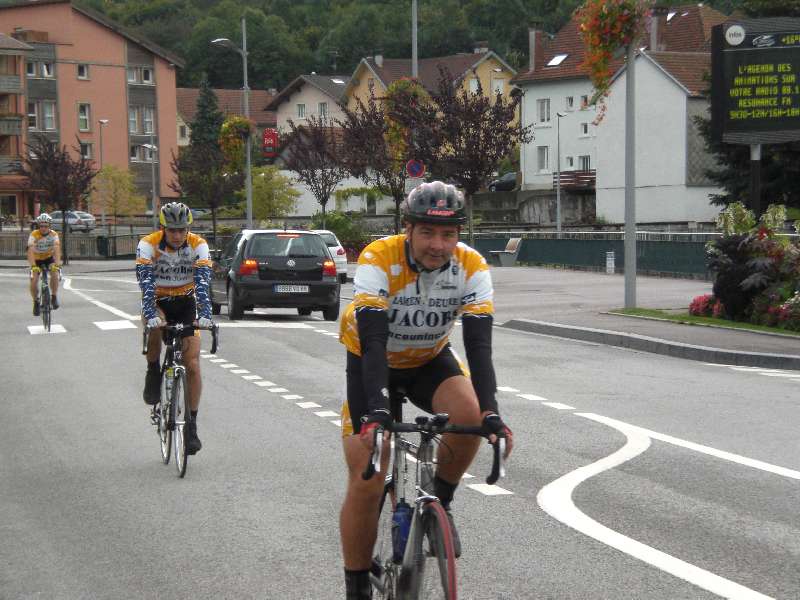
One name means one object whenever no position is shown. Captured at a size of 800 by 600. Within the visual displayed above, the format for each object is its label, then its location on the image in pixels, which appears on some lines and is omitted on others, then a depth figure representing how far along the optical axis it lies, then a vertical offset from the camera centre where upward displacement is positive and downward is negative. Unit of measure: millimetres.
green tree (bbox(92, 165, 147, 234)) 90438 +412
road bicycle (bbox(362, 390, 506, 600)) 4797 -1163
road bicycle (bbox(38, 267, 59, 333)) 23562 -1677
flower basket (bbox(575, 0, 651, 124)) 24594 +2835
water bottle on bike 5082 -1187
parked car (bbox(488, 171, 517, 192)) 93000 +580
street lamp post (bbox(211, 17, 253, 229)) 50688 +1467
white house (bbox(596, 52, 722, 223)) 69500 +2186
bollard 41125 -2058
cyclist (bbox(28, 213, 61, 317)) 24125 -870
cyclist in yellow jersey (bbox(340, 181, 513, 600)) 5305 -547
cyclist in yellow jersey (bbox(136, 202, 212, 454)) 10211 -636
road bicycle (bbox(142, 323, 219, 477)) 9797 -1438
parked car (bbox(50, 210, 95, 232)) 80000 -1256
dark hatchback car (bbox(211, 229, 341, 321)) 25531 -1404
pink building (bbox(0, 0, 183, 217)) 94688 +7487
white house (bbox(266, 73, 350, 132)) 117688 +8072
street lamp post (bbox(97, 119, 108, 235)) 86462 -524
